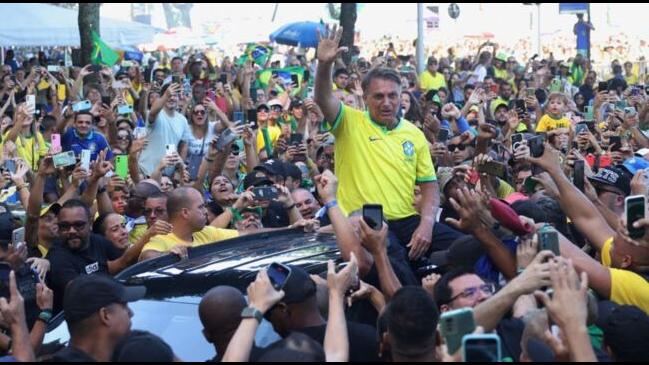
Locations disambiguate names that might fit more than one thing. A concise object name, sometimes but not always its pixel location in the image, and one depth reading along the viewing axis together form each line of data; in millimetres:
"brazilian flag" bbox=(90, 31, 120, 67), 20203
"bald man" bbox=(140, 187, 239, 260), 7422
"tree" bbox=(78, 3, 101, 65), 21953
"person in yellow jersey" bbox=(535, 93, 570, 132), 13965
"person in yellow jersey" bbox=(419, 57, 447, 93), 23766
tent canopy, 22703
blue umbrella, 30250
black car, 5211
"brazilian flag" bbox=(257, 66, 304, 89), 20669
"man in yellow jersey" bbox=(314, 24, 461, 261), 6984
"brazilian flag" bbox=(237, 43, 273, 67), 19516
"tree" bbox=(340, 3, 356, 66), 26625
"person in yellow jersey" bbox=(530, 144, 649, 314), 5320
